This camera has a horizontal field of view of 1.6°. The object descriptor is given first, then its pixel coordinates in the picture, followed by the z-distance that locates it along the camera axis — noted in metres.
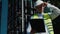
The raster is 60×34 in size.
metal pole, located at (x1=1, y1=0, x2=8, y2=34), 33.35
